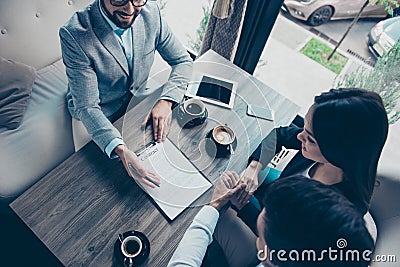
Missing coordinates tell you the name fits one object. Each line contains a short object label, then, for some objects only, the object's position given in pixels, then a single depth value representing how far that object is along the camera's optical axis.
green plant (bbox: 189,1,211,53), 2.01
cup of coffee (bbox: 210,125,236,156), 1.30
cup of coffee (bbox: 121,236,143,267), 1.02
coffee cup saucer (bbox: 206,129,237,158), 1.29
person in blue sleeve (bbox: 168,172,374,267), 0.75
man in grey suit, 1.20
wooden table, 1.06
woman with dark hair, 1.00
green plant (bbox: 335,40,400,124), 1.65
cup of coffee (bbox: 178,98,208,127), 1.35
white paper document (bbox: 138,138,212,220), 1.16
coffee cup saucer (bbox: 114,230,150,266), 1.03
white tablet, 1.45
